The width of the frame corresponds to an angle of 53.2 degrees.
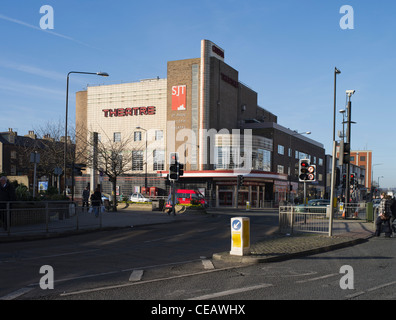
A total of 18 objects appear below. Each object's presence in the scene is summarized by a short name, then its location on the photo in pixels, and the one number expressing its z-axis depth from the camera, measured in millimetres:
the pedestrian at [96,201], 17672
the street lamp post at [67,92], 28766
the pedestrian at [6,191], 14039
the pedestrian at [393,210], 16047
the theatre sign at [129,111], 56969
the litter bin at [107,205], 29766
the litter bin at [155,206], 32250
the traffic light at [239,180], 39969
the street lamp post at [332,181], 14242
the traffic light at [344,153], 15172
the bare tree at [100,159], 32281
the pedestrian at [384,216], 15484
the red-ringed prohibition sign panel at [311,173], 16823
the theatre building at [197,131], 51438
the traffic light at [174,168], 23406
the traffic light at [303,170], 16672
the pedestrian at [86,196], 28648
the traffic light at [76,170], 28288
